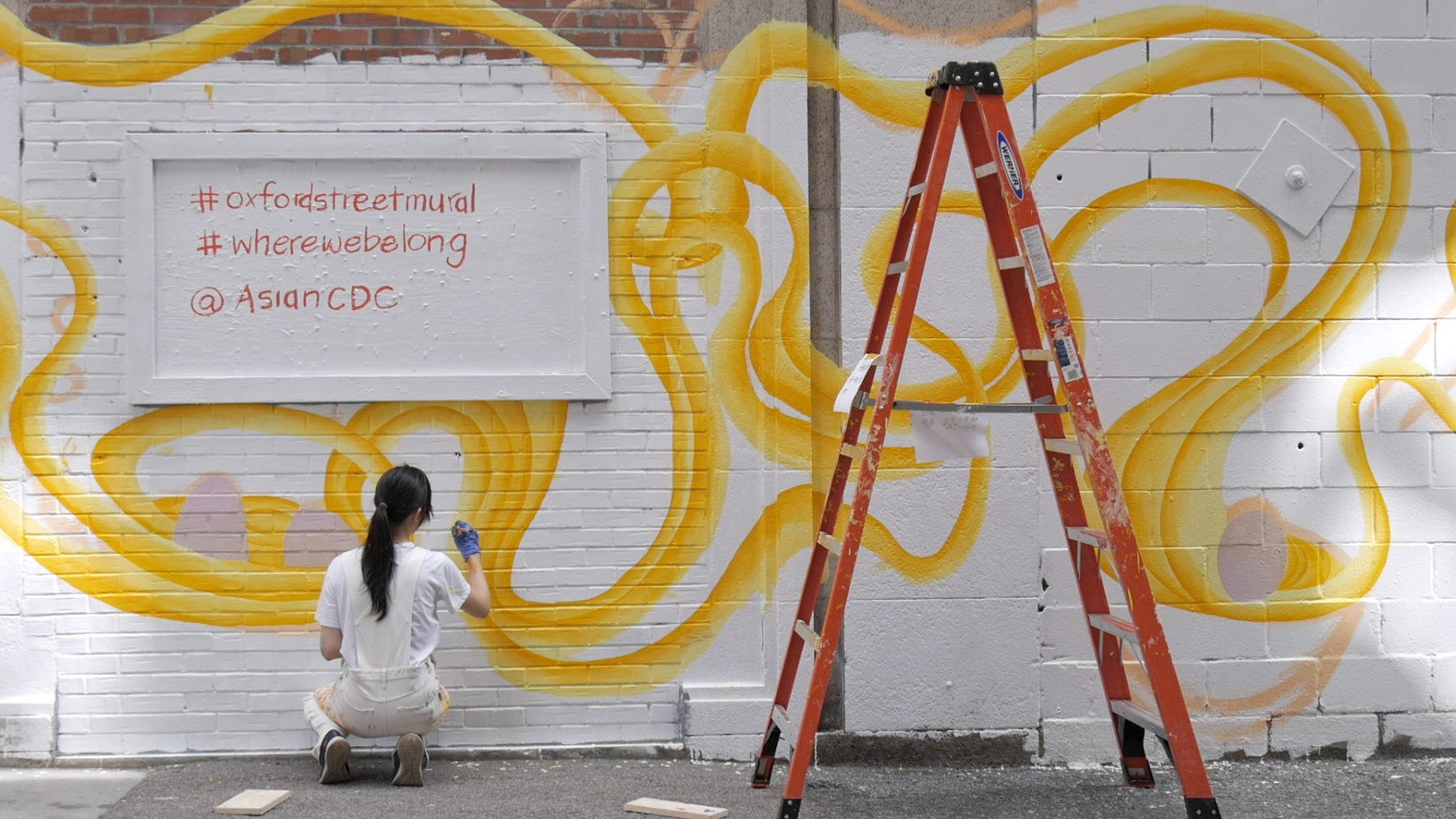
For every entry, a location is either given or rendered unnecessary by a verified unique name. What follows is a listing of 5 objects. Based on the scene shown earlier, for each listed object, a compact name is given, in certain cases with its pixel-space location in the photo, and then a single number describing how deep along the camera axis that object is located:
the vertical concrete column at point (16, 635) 4.71
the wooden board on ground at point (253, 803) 4.19
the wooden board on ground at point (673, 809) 4.18
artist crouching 4.51
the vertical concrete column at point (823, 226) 4.90
